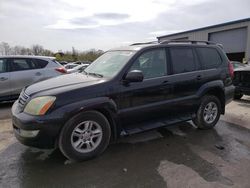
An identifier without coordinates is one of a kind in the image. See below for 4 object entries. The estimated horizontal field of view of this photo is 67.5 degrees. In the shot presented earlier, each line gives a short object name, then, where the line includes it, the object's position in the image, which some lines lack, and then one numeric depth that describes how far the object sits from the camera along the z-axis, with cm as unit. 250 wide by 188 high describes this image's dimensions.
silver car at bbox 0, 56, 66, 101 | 562
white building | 1756
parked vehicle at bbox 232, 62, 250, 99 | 621
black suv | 263
